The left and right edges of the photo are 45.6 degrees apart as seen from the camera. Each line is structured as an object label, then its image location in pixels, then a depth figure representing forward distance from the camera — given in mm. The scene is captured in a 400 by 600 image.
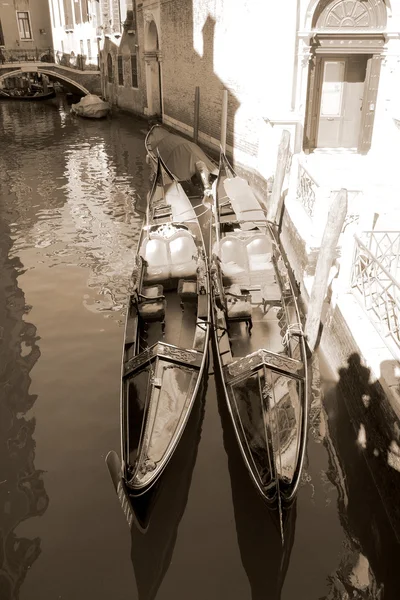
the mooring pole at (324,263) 5199
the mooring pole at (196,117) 14866
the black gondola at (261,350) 3775
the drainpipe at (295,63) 8891
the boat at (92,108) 21734
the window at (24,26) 31464
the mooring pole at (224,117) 12547
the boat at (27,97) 28078
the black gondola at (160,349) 3896
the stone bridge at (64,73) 26125
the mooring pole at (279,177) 8602
